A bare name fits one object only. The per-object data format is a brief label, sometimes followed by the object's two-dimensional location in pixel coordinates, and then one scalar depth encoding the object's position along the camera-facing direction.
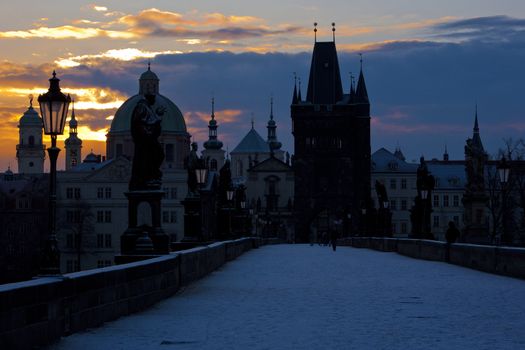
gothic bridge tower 170.88
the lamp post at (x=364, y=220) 89.62
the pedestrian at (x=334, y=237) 68.81
